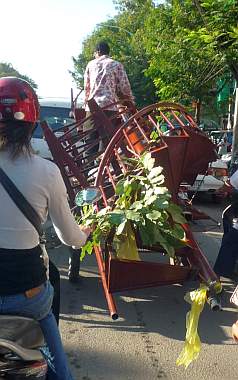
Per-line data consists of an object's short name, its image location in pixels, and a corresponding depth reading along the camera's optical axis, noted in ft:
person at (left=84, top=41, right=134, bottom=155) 23.36
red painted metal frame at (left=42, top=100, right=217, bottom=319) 14.48
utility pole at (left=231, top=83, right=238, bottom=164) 41.28
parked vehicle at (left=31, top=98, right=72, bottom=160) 39.68
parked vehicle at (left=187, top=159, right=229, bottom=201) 34.11
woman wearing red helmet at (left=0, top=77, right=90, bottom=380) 7.54
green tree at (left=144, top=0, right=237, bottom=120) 35.60
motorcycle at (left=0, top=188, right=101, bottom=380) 6.98
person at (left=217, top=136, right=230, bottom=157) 44.04
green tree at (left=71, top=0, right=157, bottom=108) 93.97
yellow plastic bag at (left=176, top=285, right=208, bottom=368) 10.96
